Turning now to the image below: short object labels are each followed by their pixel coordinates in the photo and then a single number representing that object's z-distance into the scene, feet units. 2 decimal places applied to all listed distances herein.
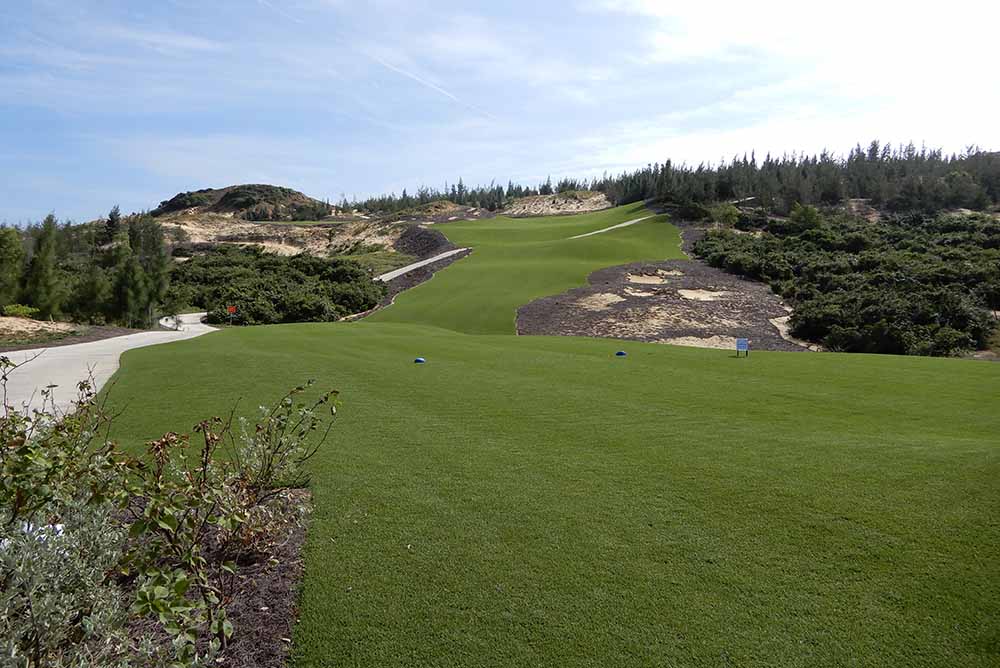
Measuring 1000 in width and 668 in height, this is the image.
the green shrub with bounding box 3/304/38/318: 87.09
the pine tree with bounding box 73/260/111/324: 104.22
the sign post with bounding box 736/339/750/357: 52.54
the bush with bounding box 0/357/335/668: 9.52
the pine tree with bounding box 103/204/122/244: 244.01
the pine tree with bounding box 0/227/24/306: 92.38
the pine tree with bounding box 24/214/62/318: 96.48
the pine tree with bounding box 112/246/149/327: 105.09
